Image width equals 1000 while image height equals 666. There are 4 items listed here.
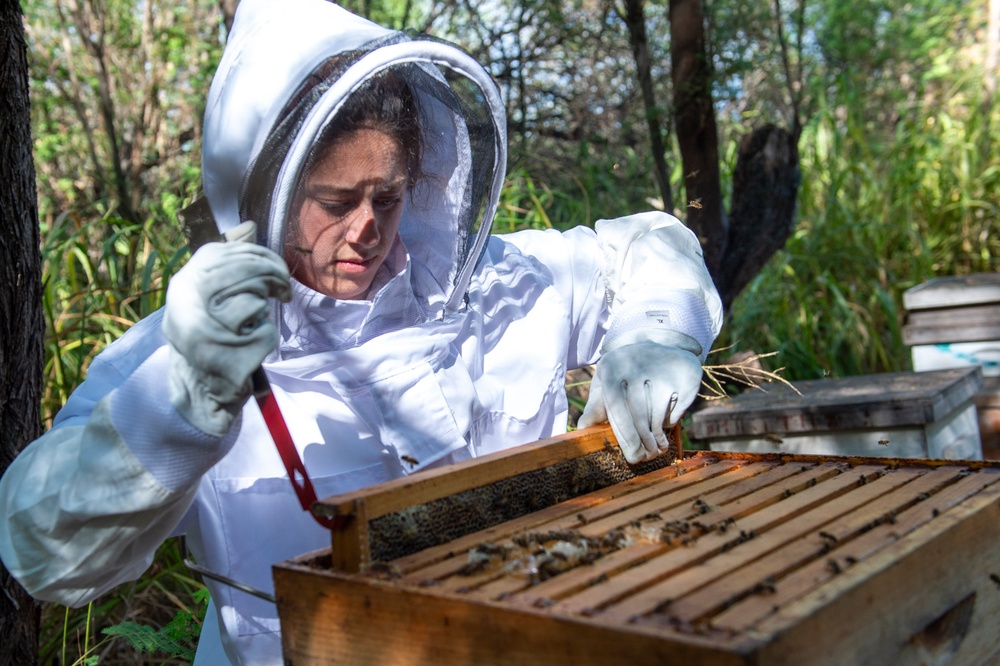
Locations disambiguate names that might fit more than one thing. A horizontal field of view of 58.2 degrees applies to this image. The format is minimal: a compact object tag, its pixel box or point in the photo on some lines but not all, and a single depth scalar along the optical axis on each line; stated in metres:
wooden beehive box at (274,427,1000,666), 0.92
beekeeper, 1.27
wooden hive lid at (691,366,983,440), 2.89
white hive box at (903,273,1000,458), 3.81
